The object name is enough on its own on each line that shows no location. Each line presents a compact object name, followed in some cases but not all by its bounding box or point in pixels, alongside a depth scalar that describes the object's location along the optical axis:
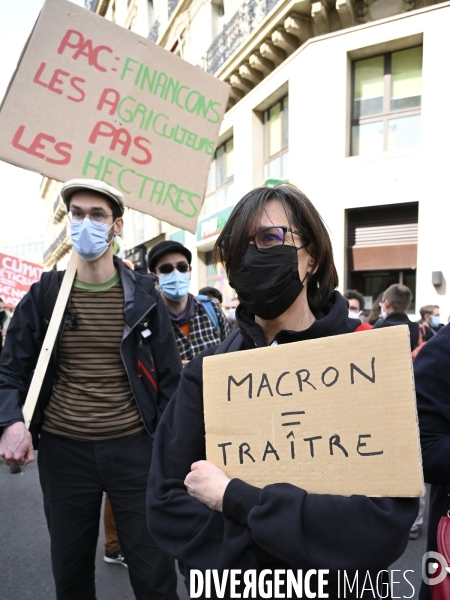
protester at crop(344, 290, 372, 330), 5.90
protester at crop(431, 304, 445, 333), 7.22
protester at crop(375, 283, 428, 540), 3.80
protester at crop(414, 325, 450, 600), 1.53
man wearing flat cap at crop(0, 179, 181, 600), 2.10
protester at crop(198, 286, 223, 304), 6.29
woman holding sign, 1.08
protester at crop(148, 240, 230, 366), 3.17
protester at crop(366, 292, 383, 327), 5.25
